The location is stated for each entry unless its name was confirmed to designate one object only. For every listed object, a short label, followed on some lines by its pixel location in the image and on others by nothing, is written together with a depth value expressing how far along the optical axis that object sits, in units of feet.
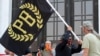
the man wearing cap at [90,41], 19.34
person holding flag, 23.22
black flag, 24.45
